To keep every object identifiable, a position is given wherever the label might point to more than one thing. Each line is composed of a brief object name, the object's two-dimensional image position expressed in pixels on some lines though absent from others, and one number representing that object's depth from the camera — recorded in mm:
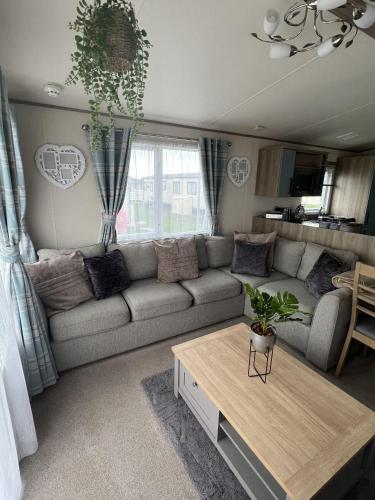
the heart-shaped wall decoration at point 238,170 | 3443
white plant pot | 1342
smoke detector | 1838
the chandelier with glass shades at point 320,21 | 1097
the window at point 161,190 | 2855
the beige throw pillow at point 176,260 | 2617
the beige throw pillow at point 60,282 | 1943
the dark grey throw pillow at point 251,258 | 2834
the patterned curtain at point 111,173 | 2494
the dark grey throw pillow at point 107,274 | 2191
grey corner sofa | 1928
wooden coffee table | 985
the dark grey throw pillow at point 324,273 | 2256
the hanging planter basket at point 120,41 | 1007
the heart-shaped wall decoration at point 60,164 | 2312
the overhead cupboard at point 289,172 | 3393
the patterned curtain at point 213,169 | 3133
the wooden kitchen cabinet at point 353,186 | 4191
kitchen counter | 2396
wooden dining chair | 1721
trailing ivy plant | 1001
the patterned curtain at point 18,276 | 1445
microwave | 3596
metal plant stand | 1402
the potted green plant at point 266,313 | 1285
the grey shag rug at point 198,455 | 1221
